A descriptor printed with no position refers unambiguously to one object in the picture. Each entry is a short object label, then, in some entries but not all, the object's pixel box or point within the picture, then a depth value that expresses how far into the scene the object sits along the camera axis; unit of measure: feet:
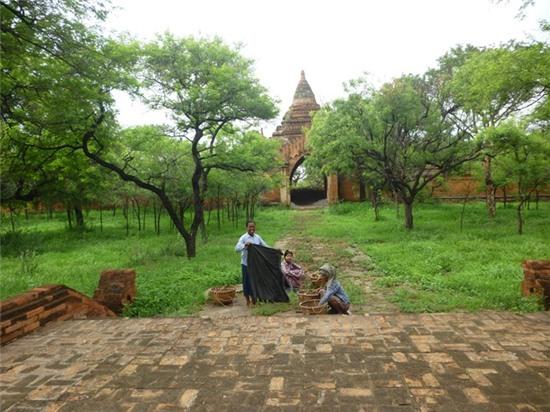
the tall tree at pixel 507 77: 28.12
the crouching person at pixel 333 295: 19.15
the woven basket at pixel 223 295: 23.58
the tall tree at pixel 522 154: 42.68
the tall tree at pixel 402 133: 45.93
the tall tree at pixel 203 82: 33.91
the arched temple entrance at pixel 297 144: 94.89
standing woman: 23.59
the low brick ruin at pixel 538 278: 18.48
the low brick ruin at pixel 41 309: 15.26
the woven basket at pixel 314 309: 19.02
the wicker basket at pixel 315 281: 24.22
